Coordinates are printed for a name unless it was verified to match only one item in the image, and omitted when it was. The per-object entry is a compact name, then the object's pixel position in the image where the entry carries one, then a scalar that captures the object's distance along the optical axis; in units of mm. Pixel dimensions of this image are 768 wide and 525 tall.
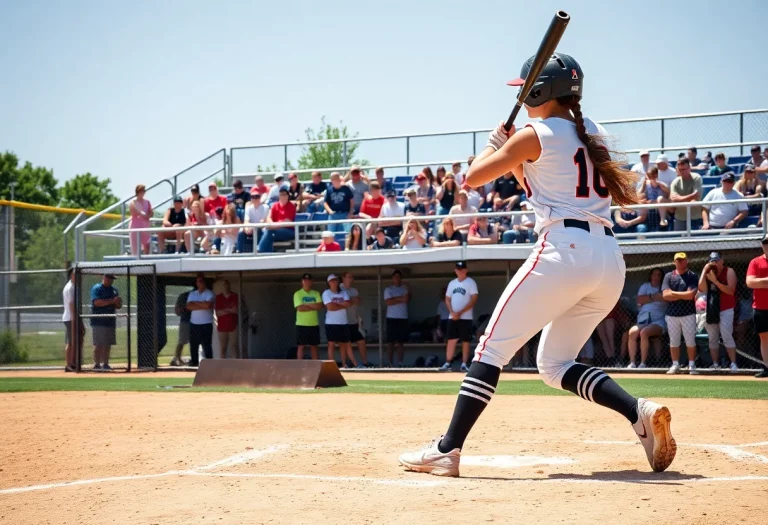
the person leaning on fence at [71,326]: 20406
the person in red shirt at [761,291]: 15000
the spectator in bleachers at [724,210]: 17188
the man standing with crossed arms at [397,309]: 20156
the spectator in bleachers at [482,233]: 18719
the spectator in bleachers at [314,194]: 22547
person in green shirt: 20188
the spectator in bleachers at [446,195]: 19531
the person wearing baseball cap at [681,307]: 16469
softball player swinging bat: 5270
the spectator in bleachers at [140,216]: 21719
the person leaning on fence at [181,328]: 22438
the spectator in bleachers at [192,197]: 22781
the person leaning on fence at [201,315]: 21219
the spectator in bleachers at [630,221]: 17797
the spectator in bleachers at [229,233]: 21312
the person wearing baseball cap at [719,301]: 16156
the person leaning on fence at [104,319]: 20438
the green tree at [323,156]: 43350
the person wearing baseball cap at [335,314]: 19859
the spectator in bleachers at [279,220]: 20844
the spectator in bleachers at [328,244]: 20156
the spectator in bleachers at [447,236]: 18906
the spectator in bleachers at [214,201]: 22656
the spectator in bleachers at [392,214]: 20094
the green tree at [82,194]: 79188
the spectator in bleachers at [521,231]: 18453
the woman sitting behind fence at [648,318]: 17453
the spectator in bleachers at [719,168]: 19172
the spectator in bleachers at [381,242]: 19719
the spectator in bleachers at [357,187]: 21344
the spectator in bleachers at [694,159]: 19766
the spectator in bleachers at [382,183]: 21578
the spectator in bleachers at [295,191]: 22547
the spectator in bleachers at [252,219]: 21250
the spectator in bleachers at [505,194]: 19250
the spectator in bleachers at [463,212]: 19141
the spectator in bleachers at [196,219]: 21781
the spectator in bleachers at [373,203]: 20531
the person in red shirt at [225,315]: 21344
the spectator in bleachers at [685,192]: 17703
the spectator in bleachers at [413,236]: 19234
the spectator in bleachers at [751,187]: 17458
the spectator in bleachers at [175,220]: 21859
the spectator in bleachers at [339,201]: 21172
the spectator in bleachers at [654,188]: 18047
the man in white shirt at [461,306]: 18281
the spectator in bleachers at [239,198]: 22641
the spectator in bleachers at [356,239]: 19828
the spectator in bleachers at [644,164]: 18891
